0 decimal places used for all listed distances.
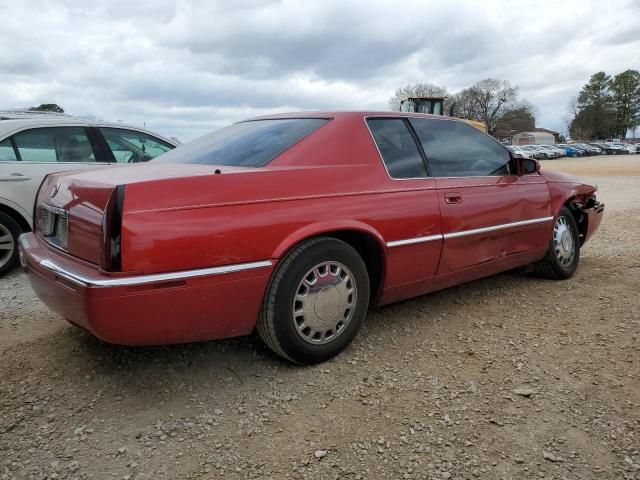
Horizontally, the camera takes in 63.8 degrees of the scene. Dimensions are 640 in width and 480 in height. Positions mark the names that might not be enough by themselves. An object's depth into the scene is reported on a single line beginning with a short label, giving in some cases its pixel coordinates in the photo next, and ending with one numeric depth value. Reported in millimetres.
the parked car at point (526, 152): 43288
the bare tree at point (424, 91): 63984
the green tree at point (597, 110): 84500
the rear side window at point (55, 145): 5016
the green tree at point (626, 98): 83250
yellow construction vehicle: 18625
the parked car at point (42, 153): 4828
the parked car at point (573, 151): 53431
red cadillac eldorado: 2277
